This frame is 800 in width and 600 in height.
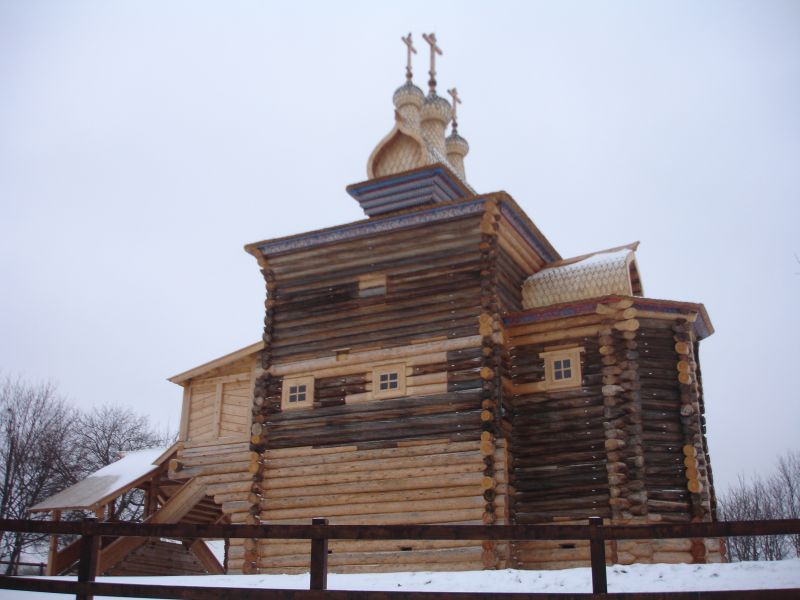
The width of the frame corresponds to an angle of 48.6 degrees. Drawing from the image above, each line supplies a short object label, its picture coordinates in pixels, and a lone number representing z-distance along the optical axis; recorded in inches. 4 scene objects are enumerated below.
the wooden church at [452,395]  712.4
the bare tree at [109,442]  1624.0
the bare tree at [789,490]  1766.7
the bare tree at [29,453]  1444.4
